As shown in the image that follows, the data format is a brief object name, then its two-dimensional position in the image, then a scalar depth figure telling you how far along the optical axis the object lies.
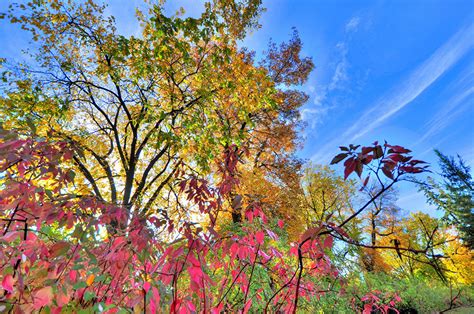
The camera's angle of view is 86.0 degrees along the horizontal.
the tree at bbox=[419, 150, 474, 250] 18.81
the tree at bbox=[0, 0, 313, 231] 5.75
